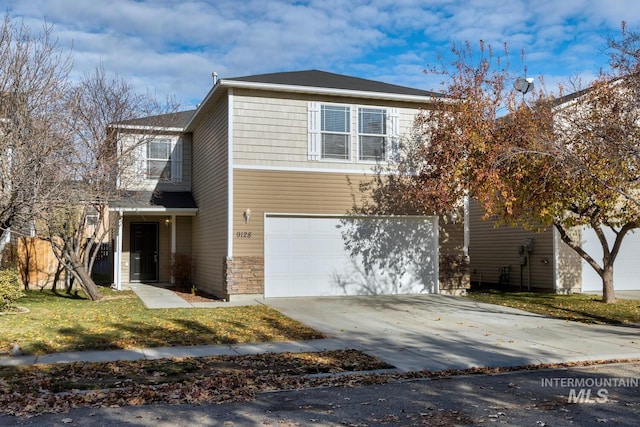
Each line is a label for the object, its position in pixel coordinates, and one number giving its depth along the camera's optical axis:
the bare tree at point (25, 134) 10.49
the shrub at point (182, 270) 18.83
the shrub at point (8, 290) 12.12
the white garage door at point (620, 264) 17.73
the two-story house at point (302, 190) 14.87
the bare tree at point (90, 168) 12.92
